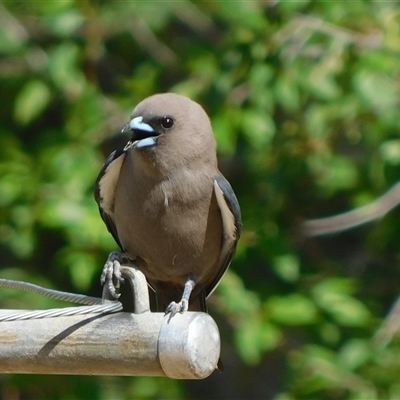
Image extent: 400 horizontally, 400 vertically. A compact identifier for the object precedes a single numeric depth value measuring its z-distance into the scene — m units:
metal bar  5.07
